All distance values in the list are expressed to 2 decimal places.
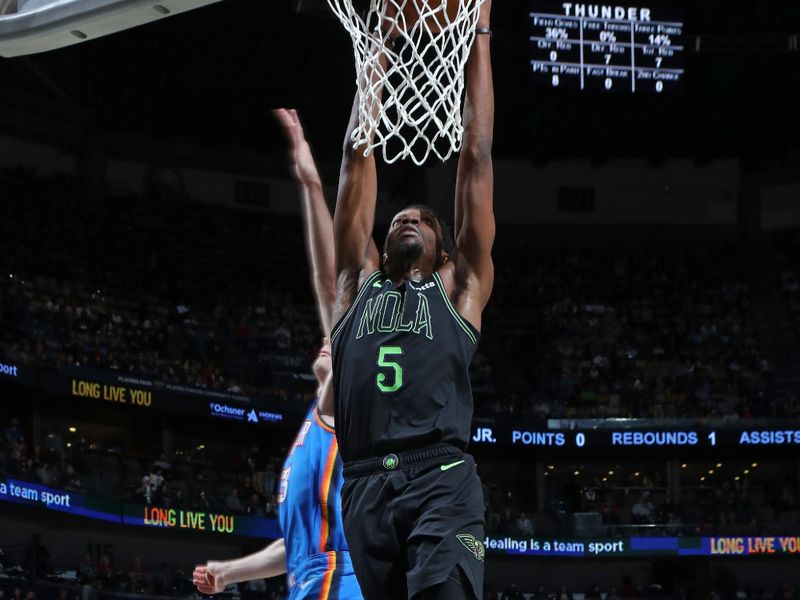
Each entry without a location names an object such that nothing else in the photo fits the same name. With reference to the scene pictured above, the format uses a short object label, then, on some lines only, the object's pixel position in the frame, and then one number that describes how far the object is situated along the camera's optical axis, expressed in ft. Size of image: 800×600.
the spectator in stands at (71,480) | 64.64
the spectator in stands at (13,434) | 64.75
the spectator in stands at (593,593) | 74.22
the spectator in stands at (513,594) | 72.43
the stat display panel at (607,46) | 65.31
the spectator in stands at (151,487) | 67.67
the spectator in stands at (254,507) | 71.26
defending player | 15.46
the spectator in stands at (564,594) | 73.15
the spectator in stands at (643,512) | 77.46
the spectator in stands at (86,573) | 59.52
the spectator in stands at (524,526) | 75.00
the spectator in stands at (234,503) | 71.18
